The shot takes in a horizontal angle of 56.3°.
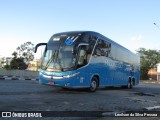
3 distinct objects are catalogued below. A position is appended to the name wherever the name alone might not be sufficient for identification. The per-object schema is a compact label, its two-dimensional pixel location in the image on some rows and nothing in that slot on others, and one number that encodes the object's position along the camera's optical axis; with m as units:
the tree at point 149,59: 46.98
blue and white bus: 7.73
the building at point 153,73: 50.05
